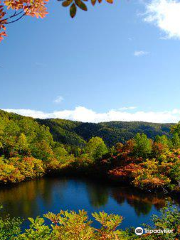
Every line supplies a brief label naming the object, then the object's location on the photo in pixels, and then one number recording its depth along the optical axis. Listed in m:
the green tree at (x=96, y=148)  31.24
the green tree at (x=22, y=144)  30.09
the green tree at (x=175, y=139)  27.48
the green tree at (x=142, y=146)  24.72
